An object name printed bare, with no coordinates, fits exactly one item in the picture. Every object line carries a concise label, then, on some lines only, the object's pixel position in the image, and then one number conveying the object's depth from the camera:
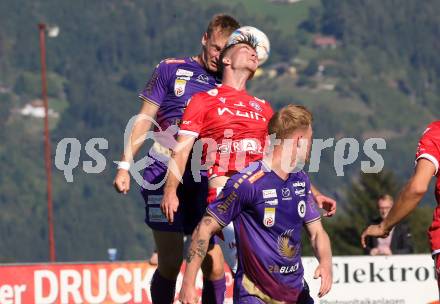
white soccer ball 19.81
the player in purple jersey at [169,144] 20.66
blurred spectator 35.50
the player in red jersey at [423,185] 16.25
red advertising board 30.45
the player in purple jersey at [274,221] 17.27
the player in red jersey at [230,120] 19.69
